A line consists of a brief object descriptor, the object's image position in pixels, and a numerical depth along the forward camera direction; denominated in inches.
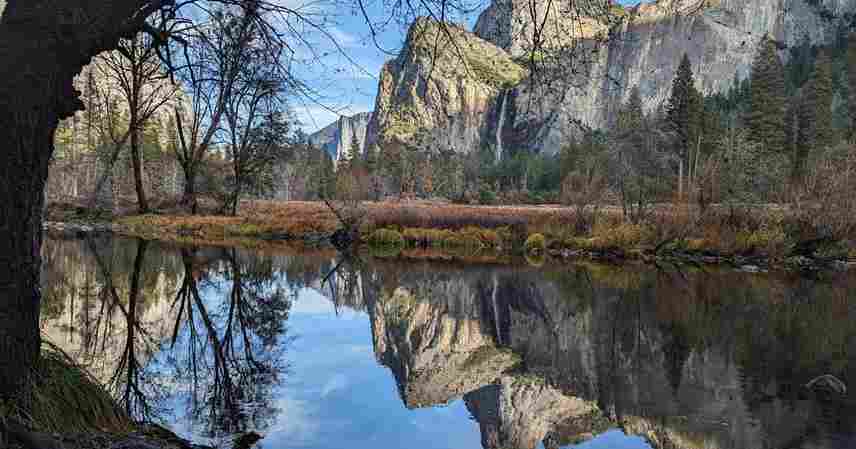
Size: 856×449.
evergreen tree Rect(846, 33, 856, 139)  2427.4
